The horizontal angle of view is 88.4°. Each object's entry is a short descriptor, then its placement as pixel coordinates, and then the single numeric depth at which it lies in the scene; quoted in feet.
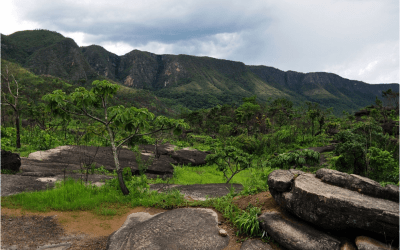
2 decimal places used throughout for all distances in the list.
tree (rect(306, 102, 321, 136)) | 97.25
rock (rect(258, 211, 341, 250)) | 12.86
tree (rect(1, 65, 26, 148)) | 48.78
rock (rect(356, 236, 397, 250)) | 11.28
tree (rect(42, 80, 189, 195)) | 20.30
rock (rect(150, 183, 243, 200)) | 25.80
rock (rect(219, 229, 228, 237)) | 15.93
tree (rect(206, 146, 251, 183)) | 35.64
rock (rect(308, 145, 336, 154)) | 77.77
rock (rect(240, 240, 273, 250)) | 14.19
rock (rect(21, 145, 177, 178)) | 35.27
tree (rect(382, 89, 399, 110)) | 135.18
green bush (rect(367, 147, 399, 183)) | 28.40
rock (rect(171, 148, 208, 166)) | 63.10
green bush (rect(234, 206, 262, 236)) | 15.85
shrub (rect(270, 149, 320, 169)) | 31.22
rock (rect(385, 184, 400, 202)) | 13.62
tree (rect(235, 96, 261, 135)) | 120.41
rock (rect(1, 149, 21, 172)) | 28.73
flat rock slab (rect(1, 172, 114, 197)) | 23.63
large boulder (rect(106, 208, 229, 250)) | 14.73
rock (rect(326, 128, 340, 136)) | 102.38
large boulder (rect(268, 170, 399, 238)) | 11.79
